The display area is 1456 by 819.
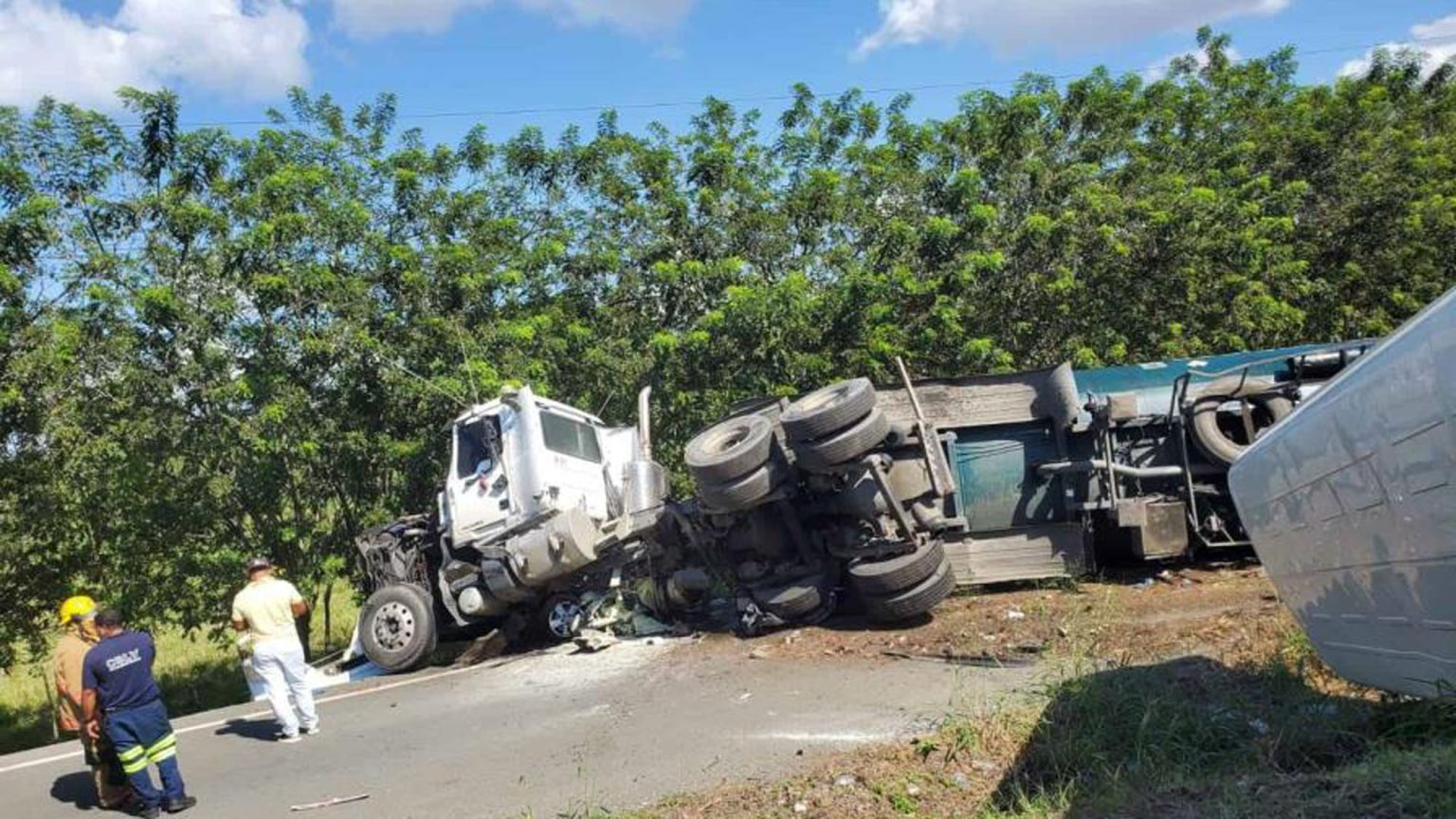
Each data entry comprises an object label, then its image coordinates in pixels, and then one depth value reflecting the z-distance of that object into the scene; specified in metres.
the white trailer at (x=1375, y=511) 3.38
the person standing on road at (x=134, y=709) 6.57
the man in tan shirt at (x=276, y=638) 7.84
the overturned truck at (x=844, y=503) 9.09
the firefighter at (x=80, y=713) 7.00
